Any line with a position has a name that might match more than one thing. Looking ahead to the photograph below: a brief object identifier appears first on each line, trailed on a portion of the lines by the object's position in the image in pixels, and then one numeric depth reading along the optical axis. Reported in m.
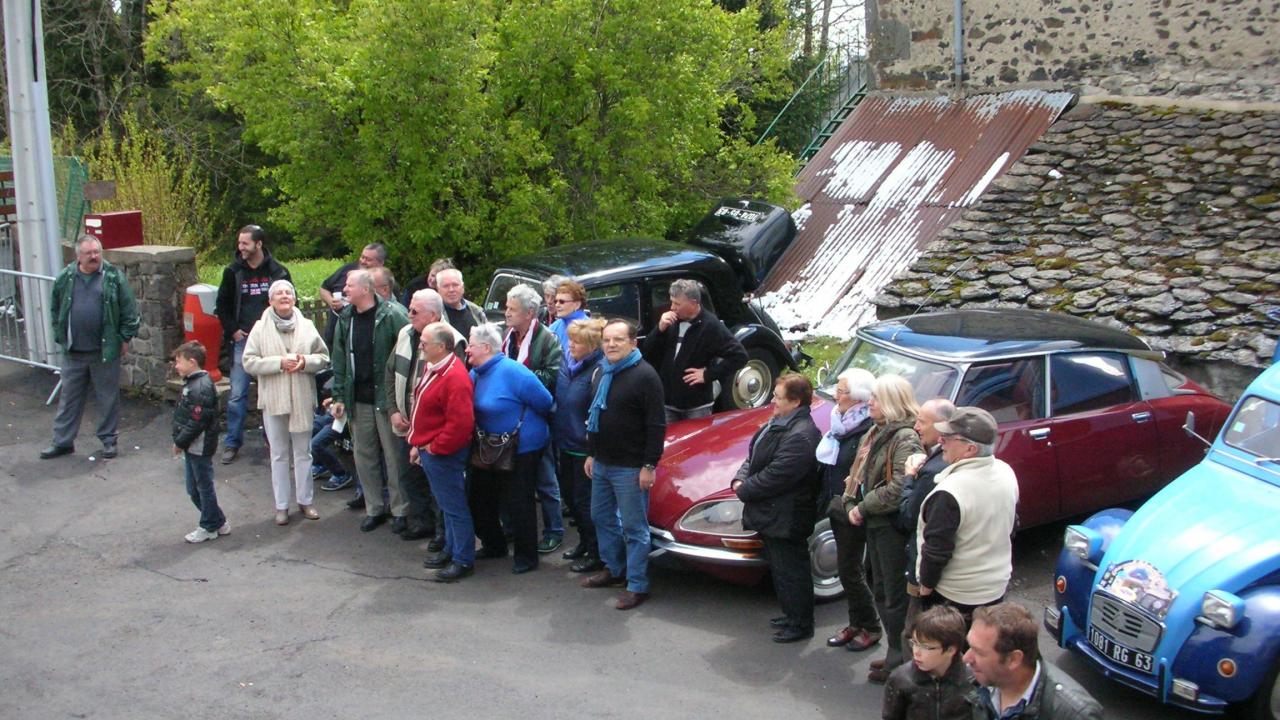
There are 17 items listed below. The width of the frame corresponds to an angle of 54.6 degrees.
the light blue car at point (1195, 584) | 5.64
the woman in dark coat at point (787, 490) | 6.76
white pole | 11.91
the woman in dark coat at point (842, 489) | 6.60
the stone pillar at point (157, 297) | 11.49
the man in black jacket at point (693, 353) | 8.86
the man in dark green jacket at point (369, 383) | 8.71
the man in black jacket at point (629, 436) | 7.41
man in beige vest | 5.57
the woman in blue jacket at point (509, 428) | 7.87
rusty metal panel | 14.31
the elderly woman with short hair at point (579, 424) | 7.96
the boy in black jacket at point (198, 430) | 8.27
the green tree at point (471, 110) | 11.88
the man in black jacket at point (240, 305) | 10.30
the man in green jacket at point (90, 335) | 10.23
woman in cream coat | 8.88
